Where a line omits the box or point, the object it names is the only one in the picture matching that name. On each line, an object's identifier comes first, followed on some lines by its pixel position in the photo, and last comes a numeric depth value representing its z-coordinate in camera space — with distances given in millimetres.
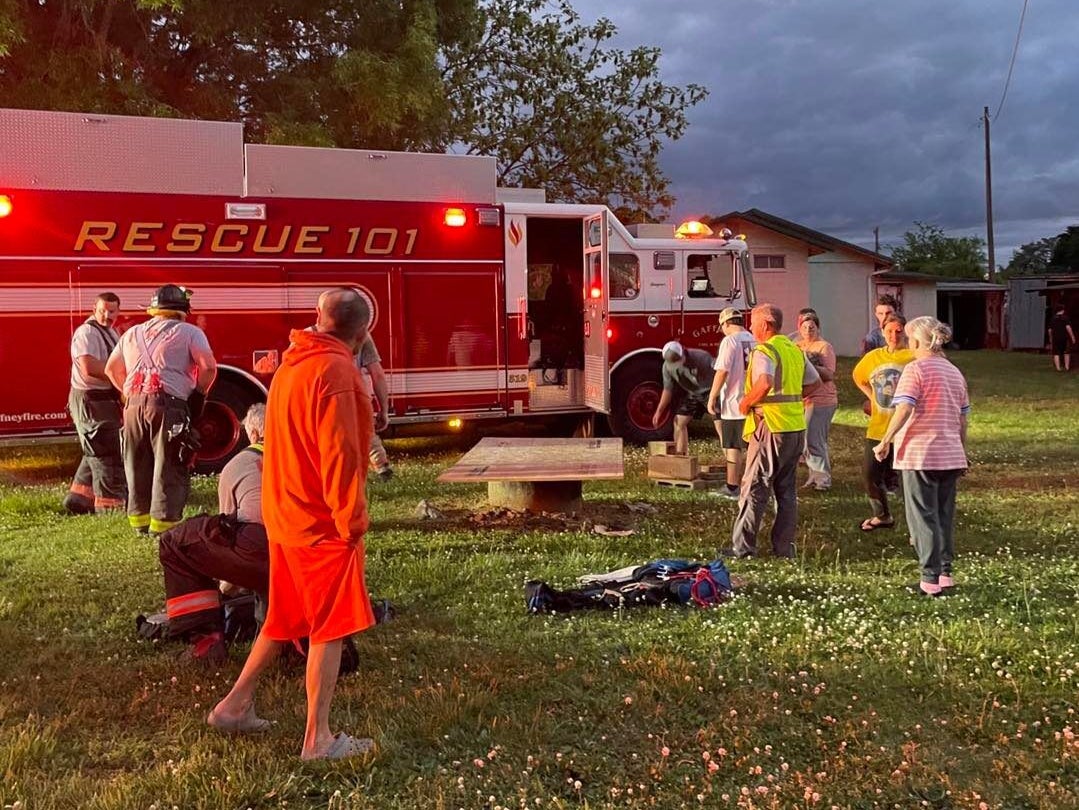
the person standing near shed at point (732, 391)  7953
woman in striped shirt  5371
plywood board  6883
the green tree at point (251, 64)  12609
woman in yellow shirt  6770
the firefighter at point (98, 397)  7195
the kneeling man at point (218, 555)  4156
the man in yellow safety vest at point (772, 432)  6078
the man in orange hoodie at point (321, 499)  3299
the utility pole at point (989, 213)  43375
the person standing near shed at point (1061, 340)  24562
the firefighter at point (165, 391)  6484
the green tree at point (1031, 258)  74125
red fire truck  9195
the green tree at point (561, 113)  21156
